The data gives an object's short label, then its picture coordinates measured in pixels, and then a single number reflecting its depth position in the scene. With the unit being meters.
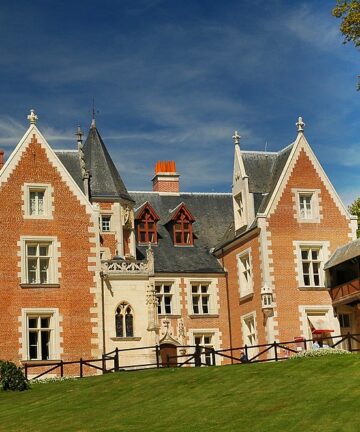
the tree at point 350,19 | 30.58
